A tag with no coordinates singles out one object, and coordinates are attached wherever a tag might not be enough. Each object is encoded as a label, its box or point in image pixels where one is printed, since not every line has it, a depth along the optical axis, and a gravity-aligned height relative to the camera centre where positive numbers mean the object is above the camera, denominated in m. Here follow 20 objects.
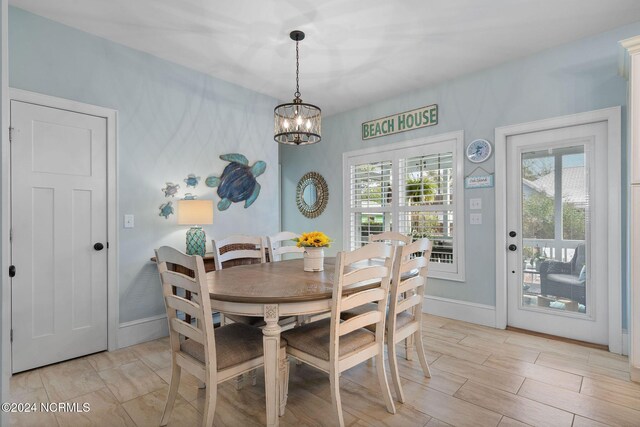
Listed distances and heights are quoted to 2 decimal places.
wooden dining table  1.60 -0.45
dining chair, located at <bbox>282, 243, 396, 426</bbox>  1.63 -0.70
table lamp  3.05 -0.04
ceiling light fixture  2.45 +0.70
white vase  2.26 -0.32
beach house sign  3.78 +1.16
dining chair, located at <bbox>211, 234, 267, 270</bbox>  2.57 -0.33
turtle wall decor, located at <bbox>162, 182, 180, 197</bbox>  3.17 +0.26
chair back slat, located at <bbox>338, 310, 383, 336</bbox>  1.68 -0.59
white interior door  2.39 -0.15
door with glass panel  2.79 -0.17
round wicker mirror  4.92 +0.32
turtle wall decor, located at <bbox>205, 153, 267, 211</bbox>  3.64 +0.39
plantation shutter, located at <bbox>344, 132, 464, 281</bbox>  3.61 +0.24
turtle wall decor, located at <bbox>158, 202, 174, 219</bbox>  3.14 +0.05
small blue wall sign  3.34 +0.35
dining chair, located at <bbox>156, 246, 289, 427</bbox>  1.53 -0.70
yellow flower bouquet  2.18 -0.18
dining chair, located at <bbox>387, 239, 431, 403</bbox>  1.92 -0.57
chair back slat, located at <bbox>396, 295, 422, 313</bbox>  1.99 -0.57
